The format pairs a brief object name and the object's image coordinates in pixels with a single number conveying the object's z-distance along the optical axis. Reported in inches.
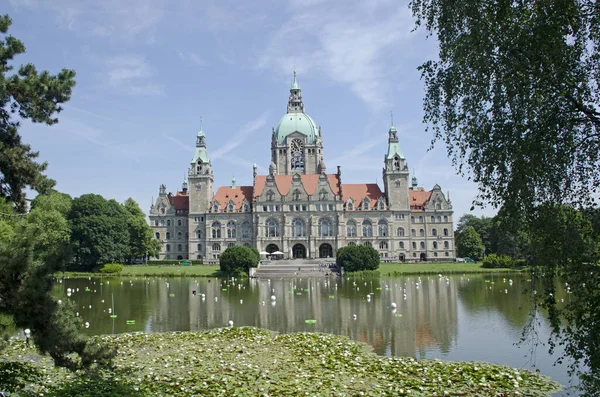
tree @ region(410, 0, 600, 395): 362.1
